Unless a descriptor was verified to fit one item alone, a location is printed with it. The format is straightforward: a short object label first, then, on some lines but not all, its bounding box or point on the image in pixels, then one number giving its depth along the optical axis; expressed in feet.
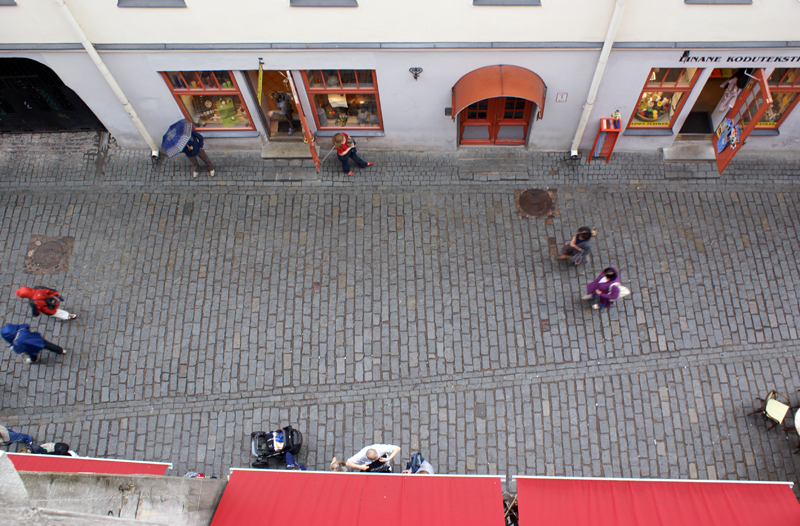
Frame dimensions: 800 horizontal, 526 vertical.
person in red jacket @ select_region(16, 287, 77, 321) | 29.89
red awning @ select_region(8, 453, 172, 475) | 23.21
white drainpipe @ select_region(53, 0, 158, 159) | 28.66
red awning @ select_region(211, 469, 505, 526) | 20.48
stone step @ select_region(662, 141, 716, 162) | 37.40
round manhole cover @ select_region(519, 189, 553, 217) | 36.01
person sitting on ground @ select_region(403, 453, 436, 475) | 26.60
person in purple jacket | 28.73
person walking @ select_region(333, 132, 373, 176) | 35.14
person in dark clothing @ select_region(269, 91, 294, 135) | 38.45
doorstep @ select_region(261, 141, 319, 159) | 38.78
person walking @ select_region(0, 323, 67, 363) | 29.12
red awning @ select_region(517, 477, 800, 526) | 20.58
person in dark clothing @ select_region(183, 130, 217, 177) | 35.06
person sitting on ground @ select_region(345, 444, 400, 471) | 26.37
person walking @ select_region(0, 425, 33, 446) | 27.91
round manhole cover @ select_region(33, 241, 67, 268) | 35.09
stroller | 27.73
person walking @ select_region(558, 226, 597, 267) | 29.96
